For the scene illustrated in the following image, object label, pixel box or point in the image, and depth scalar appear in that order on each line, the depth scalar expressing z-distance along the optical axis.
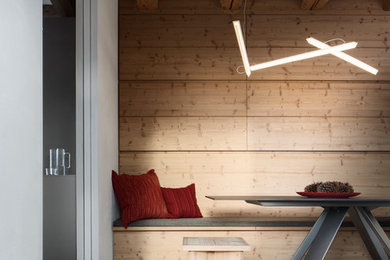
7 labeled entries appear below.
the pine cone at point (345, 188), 3.99
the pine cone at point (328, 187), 3.99
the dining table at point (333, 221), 3.67
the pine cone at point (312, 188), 4.10
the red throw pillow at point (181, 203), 4.91
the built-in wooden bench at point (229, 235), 4.59
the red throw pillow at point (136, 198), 4.67
